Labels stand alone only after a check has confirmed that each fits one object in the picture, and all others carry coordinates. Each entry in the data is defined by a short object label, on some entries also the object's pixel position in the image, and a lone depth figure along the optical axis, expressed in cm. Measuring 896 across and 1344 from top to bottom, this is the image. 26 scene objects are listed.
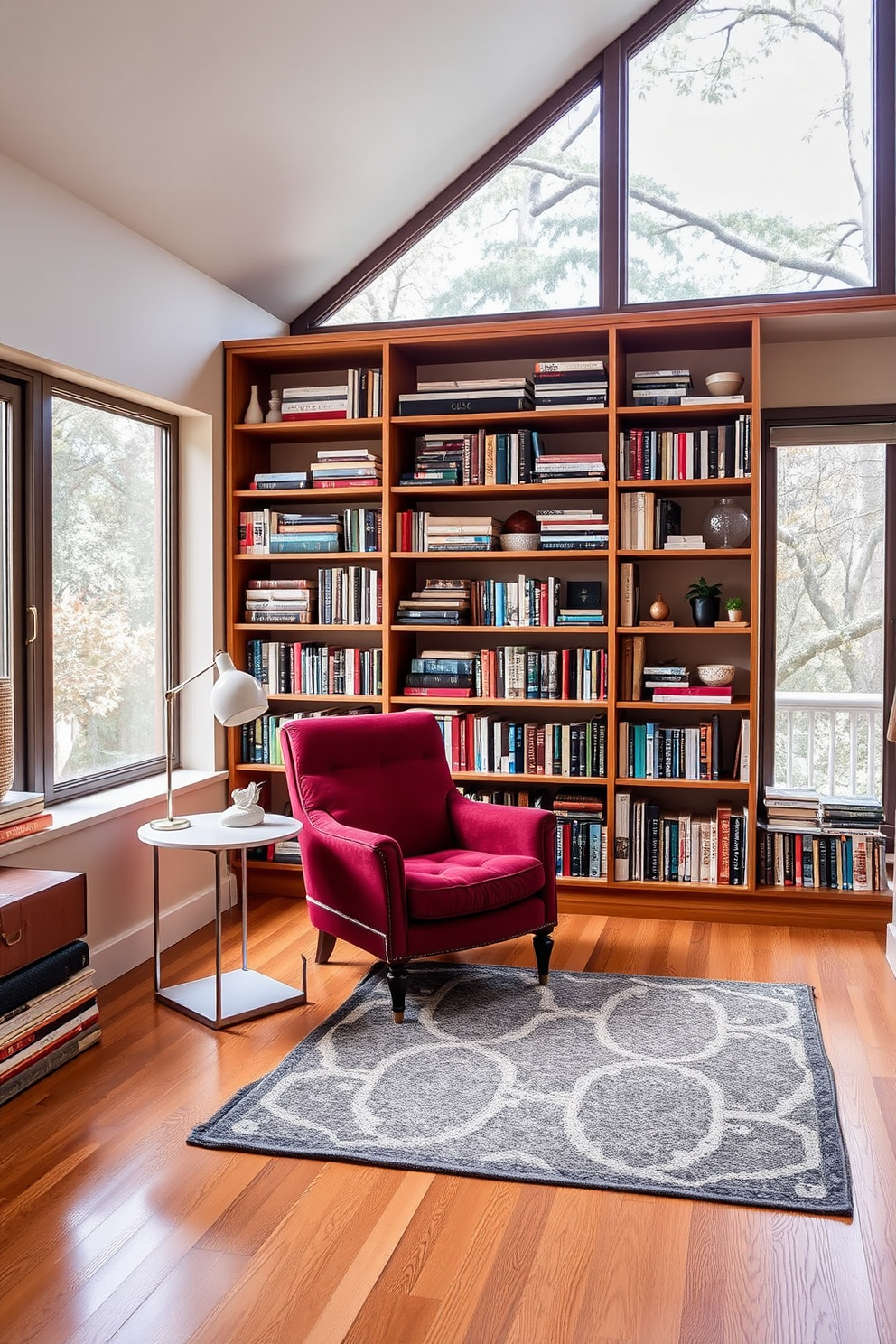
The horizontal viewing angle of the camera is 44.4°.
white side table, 330
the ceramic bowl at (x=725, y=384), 435
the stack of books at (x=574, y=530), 449
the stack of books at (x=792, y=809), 444
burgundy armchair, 334
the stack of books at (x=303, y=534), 475
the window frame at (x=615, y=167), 437
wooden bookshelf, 442
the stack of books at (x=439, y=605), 465
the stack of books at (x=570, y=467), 447
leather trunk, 285
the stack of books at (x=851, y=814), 439
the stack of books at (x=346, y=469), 470
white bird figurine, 353
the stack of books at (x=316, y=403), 476
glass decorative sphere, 446
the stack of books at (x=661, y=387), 443
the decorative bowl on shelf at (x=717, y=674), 443
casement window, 359
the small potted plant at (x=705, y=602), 446
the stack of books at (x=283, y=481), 477
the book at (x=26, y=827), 322
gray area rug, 247
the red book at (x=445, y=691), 466
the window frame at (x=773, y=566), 458
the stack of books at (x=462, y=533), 459
